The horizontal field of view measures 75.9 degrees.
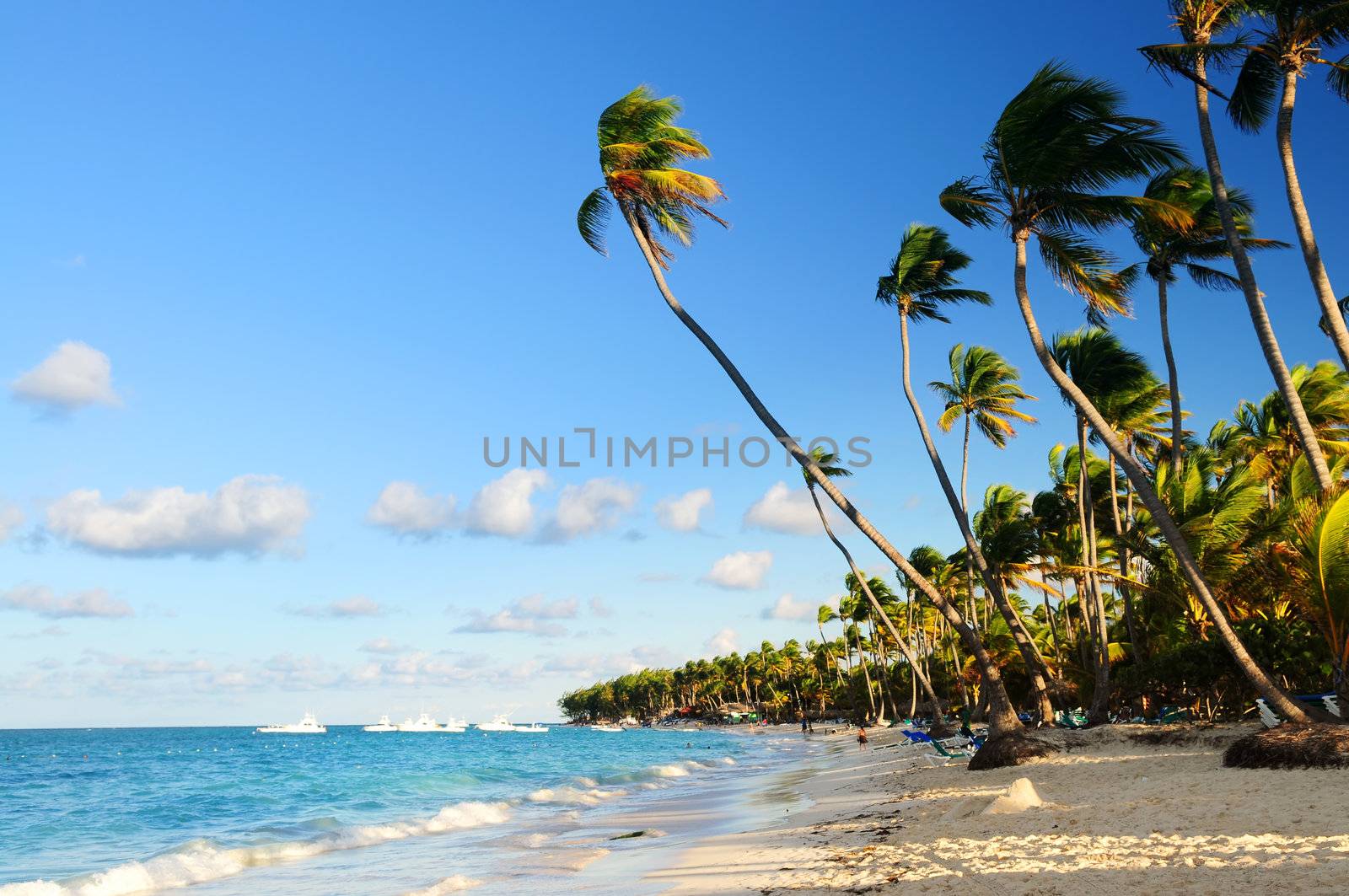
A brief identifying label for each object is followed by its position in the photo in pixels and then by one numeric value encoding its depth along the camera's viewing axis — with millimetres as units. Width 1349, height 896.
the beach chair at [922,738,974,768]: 21766
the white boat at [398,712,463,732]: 191500
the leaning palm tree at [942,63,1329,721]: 15297
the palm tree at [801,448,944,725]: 28953
